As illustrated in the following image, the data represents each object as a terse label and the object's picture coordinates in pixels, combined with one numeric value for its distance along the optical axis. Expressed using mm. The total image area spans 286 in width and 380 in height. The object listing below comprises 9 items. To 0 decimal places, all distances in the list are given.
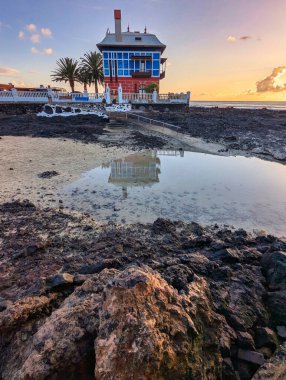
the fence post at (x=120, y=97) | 33572
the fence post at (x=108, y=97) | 32875
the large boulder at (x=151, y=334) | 1791
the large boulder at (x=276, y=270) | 3447
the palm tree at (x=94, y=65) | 46938
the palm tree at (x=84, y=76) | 47375
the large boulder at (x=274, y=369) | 2191
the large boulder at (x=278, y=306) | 3031
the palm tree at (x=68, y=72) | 44031
